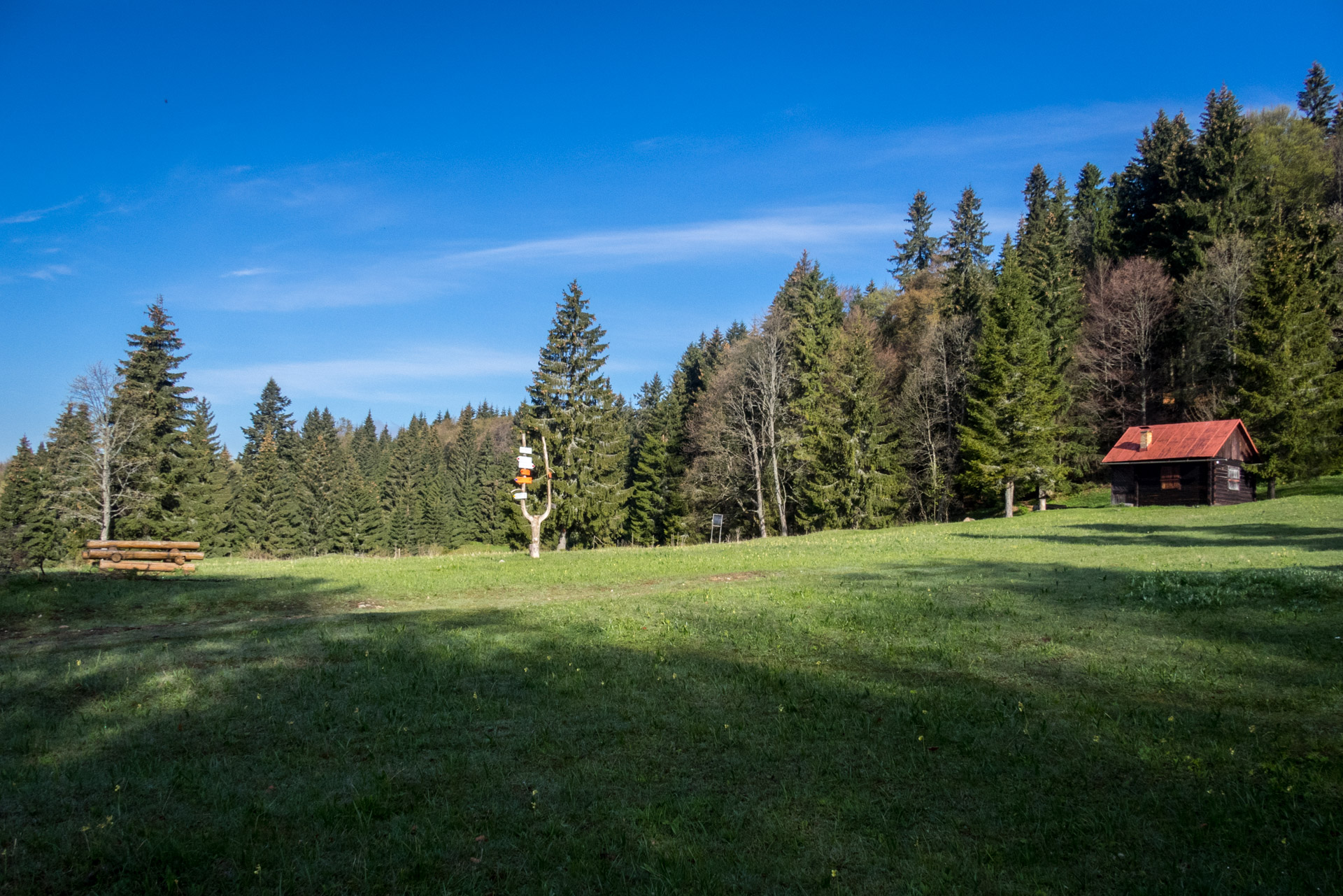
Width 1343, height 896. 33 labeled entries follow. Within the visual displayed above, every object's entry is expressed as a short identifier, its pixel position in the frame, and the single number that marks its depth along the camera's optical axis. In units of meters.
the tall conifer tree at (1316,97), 76.56
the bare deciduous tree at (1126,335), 50.34
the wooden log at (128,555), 19.77
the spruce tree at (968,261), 51.34
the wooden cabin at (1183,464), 39.28
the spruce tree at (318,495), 75.69
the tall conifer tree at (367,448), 122.47
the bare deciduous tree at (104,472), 40.56
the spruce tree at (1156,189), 54.41
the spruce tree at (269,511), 70.75
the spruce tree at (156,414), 44.78
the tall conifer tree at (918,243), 82.94
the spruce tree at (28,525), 56.75
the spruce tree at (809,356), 47.81
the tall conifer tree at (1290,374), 39.53
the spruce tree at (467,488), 92.69
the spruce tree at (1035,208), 62.12
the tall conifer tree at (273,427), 95.62
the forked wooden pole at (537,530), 25.72
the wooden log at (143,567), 19.69
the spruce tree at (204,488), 48.81
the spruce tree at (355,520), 75.50
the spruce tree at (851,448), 47.38
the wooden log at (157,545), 19.50
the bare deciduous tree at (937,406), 49.41
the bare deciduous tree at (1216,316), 44.28
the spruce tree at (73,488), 40.53
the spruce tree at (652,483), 63.66
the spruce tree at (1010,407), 43.34
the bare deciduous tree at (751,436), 49.03
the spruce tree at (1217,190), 49.16
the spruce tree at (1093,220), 62.00
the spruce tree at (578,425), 46.81
